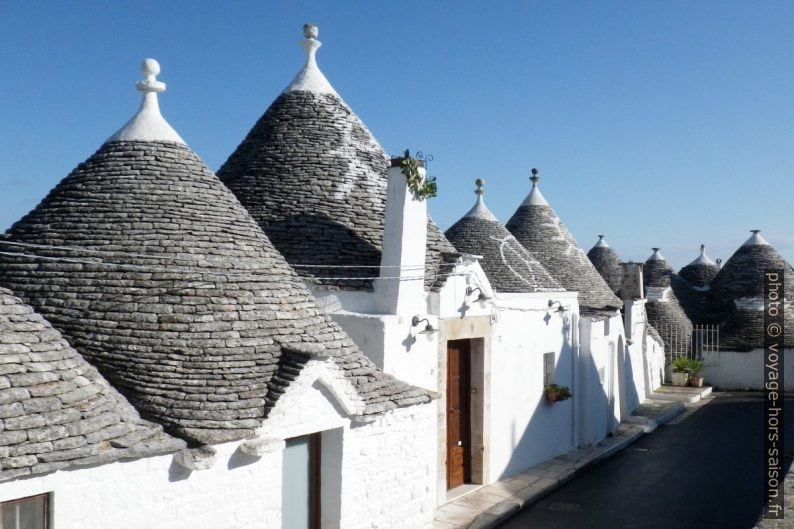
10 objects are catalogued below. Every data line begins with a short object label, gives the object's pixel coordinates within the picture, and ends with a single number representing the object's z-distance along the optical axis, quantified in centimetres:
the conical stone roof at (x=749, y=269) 2684
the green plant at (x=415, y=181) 967
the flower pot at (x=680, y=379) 2530
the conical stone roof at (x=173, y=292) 677
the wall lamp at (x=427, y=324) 969
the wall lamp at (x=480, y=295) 1102
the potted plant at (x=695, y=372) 2495
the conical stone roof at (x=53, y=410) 531
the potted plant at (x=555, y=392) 1346
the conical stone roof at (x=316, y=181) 1023
